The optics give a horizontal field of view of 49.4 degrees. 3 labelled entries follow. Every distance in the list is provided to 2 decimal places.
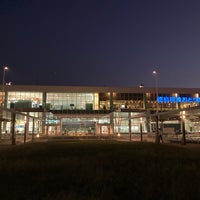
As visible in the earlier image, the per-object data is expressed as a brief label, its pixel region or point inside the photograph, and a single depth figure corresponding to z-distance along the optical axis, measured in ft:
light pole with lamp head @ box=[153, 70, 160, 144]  82.64
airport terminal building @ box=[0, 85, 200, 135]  173.21
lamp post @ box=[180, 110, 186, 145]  73.03
